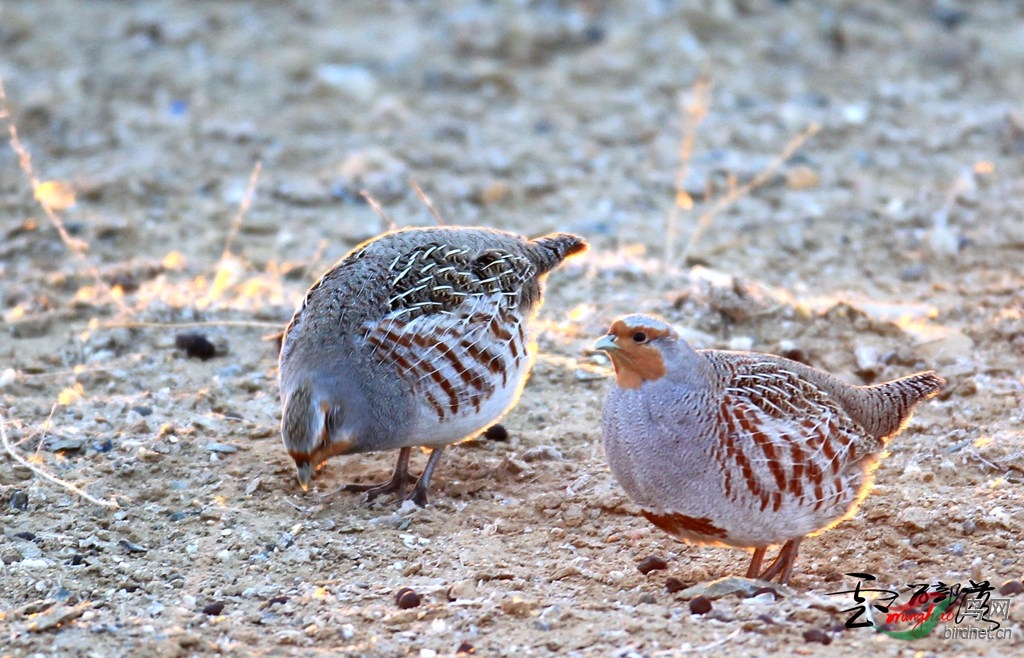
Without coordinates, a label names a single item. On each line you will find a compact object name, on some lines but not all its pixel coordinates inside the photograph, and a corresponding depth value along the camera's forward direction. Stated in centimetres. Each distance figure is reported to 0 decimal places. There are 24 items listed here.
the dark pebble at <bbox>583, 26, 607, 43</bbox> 2331
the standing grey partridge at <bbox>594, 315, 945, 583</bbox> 966
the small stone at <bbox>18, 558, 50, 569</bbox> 1002
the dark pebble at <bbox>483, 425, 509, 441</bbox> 1286
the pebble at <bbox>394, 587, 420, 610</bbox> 961
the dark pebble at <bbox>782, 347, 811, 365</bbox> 1384
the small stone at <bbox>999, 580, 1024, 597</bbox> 941
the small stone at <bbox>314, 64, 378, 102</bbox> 2158
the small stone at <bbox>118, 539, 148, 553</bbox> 1046
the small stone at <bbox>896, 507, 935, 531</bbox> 1067
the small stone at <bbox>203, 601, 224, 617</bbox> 956
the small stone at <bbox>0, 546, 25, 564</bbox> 1007
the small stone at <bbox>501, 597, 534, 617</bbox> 948
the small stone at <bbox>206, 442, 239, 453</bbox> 1202
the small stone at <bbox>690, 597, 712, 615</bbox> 934
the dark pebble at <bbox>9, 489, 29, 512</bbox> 1080
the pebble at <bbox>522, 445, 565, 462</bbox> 1238
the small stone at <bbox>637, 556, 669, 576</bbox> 1039
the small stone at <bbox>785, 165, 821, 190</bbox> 1917
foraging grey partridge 1098
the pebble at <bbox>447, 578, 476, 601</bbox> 980
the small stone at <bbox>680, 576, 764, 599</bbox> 967
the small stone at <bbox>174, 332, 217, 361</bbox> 1391
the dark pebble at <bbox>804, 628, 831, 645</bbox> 875
